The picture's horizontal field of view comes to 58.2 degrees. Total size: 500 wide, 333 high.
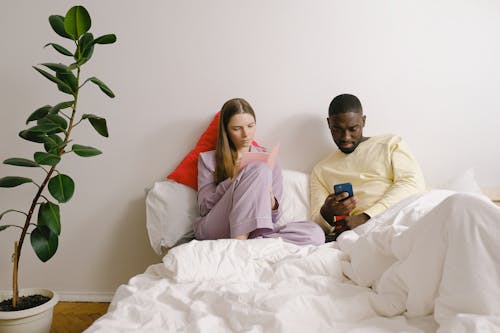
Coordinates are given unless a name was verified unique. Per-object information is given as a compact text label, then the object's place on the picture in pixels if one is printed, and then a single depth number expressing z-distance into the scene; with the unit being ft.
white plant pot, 5.79
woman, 6.52
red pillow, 7.73
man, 7.07
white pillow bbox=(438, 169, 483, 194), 7.48
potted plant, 5.97
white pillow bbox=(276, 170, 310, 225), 7.57
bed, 3.51
